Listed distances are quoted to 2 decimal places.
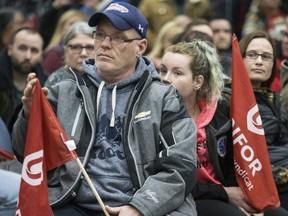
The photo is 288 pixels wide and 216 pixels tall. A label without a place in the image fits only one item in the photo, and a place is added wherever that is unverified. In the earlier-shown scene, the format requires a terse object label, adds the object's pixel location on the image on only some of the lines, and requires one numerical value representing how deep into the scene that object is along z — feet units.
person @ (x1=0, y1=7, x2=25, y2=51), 53.56
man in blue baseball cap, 26.51
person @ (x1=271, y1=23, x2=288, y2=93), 40.02
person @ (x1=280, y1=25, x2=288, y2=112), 33.19
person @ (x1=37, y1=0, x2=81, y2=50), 64.04
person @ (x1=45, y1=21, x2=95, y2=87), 41.08
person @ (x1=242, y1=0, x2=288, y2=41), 56.31
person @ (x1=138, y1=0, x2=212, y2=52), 55.95
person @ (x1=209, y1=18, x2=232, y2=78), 50.72
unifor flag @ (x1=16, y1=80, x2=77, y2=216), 25.71
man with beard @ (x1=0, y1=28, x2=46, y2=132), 40.23
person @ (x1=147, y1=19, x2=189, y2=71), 46.79
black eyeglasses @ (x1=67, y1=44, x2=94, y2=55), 41.59
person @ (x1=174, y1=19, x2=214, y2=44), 39.31
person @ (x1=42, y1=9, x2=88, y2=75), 48.92
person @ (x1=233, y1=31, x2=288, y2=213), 32.82
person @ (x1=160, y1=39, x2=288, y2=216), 29.27
